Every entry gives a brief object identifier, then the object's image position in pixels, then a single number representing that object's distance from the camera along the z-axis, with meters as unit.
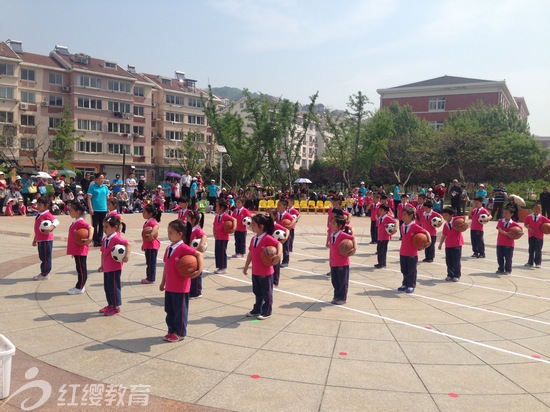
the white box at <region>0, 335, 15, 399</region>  4.85
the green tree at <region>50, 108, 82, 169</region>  48.69
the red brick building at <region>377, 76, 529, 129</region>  70.88
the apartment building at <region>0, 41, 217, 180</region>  53.56
